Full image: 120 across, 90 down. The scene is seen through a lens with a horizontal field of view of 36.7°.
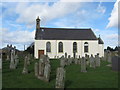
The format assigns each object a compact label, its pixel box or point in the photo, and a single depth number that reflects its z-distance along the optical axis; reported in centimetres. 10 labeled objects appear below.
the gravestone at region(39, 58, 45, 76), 1071
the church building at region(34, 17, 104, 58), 4309
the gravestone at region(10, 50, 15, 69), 1559
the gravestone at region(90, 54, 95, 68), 1706
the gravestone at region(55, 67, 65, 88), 819
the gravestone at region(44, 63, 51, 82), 969
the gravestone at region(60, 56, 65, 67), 1785
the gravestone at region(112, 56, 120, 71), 1367
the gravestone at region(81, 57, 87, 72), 1385
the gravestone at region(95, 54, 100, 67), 1835
